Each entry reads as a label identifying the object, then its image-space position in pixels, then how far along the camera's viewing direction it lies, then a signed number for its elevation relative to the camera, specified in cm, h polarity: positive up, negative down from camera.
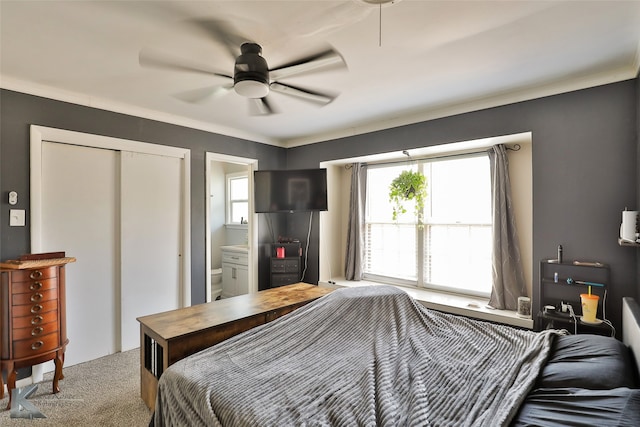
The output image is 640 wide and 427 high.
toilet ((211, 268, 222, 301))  516 -110
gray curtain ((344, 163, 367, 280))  446 -8
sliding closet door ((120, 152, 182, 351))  326 -23
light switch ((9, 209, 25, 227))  256 +0
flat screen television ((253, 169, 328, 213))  419 +34
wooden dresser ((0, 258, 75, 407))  229 -74
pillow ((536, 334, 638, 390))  139 -72
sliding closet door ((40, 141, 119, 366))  283 -15
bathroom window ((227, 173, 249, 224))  547 +31
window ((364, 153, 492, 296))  352 -20
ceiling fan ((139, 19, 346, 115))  169 +84
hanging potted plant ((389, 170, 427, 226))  385 +31
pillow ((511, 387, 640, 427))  113 -74
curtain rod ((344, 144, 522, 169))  326 +70
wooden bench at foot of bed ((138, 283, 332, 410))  192 -72
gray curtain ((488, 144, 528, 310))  316 -32
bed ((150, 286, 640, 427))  127 -78
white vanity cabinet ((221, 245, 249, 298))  463 -82
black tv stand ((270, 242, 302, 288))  427 -71
